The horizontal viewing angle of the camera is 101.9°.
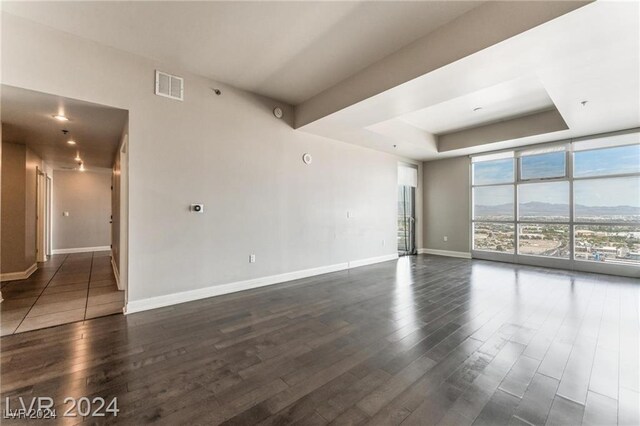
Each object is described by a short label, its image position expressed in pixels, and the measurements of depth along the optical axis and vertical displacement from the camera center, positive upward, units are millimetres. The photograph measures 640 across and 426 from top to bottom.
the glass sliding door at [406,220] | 7613 -191
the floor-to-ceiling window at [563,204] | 5016 +223
